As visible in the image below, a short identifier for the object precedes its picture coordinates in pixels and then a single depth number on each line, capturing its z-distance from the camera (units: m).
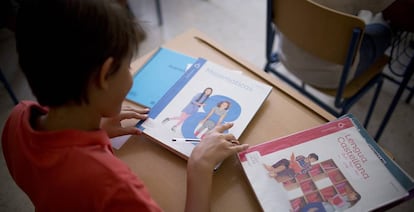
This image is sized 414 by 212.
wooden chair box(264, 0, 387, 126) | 0.94
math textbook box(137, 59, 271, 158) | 0.78
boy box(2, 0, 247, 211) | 0.50
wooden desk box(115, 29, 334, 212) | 0.69
